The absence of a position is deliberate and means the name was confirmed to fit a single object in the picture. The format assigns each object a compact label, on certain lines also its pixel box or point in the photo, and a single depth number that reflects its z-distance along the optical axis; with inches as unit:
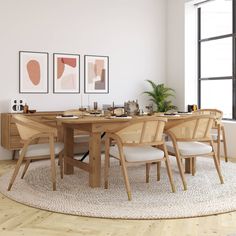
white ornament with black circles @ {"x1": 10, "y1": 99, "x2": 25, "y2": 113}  239.8
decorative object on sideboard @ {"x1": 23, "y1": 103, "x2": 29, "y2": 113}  238.2
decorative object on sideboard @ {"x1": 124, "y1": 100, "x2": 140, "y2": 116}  187.0
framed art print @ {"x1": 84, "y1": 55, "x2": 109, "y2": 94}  273.9
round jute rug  130.2
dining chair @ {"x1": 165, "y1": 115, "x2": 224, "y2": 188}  163.2
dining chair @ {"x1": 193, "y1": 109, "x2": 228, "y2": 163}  213.0
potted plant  293.1
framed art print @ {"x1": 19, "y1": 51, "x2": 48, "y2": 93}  248.8
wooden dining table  158.7
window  269.3
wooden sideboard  229.9
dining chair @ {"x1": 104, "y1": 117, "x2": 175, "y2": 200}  144.7
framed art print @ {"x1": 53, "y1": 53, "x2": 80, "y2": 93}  261.3
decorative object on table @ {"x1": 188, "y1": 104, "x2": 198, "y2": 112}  255.9
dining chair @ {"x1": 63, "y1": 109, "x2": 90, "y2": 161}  237.1
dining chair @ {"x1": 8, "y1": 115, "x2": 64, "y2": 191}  158.2
